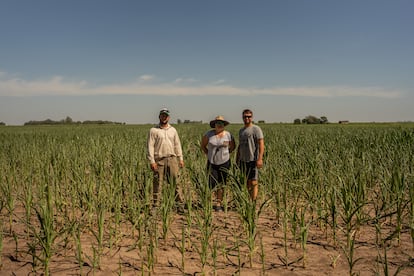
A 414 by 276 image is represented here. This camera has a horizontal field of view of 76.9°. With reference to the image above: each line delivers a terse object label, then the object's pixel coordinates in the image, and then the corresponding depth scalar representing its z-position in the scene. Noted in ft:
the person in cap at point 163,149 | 14.65
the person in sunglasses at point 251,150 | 14.34
